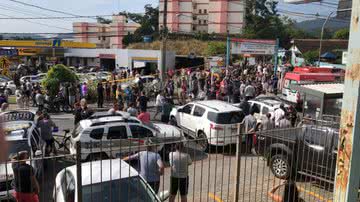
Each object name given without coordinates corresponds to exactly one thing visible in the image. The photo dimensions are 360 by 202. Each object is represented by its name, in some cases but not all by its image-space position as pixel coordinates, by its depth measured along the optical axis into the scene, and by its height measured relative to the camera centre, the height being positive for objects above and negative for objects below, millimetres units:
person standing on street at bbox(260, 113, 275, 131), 11508 -2184
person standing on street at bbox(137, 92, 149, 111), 16622 -2289
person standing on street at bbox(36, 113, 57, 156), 10957 -2436
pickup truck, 6604 -1882
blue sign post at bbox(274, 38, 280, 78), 29588 -83
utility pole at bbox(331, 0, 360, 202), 3025 -607
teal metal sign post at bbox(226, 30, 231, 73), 28766 +298
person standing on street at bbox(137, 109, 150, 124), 12883 -2323
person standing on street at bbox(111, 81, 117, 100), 22469 -2313
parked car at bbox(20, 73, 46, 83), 29039 -2329
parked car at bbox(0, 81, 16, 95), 26156 -2761
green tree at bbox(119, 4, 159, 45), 80875 +7445
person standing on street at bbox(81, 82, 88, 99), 22000 -2442
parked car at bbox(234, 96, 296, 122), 14856 -2080
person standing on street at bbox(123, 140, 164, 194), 6540 -2050
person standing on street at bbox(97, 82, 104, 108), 21034 -2490
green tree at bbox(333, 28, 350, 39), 68188 +4548
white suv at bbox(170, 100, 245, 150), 12578 -2310
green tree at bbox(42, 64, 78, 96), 20630 -1617
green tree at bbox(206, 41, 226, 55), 56678 +867
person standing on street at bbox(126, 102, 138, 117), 13942 -2287
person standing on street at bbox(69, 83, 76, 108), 20406 -2512
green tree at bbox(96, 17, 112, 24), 129500 +10951
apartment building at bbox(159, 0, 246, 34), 86375 +9182
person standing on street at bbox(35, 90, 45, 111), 18703 -2597
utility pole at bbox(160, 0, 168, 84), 22125 +416
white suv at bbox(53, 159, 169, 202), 5293 -2031
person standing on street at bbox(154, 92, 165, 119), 16717 -2273
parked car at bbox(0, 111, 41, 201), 7428 -2223
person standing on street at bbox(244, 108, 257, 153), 11948 -2226
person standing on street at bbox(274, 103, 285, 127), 12589 -2029
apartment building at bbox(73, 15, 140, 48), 85750 +5345
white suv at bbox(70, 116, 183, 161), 10688 -2353
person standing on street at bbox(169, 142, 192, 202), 6352 -2134
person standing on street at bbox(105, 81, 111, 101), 23011 -2512
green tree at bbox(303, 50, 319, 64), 49869 +146
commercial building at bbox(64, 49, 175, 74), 46162 -922
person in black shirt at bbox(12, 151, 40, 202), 5754 -2172
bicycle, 12113 -3127
